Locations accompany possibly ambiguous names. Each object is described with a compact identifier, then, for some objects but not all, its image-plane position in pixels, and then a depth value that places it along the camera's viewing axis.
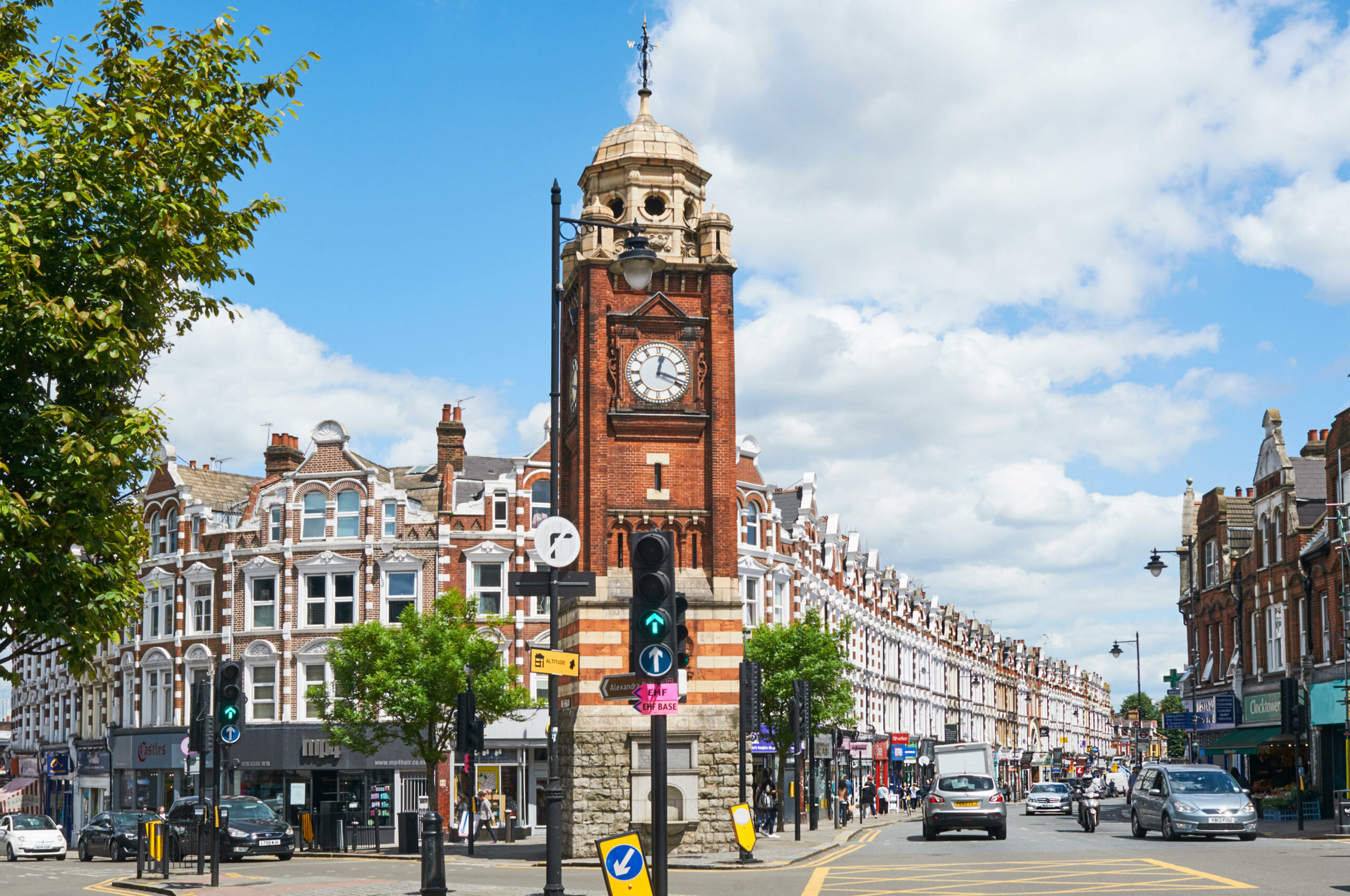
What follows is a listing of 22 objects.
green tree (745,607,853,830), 51.28
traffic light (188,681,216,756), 27.42
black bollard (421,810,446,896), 20.25
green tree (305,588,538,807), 40.75
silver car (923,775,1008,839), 34.12
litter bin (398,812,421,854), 35.72
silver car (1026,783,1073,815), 60.44
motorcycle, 38.22
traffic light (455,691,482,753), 26.80
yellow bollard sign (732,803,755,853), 27.69
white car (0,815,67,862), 42.09
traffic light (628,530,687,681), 12.78
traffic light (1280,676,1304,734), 38.31
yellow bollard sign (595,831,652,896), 13.95
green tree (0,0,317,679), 12.16
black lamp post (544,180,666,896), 17.56
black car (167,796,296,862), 35.22
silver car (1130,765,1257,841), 30.58
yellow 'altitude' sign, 18.12
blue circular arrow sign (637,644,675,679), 12.76
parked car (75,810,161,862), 40.38
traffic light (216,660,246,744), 24.25
